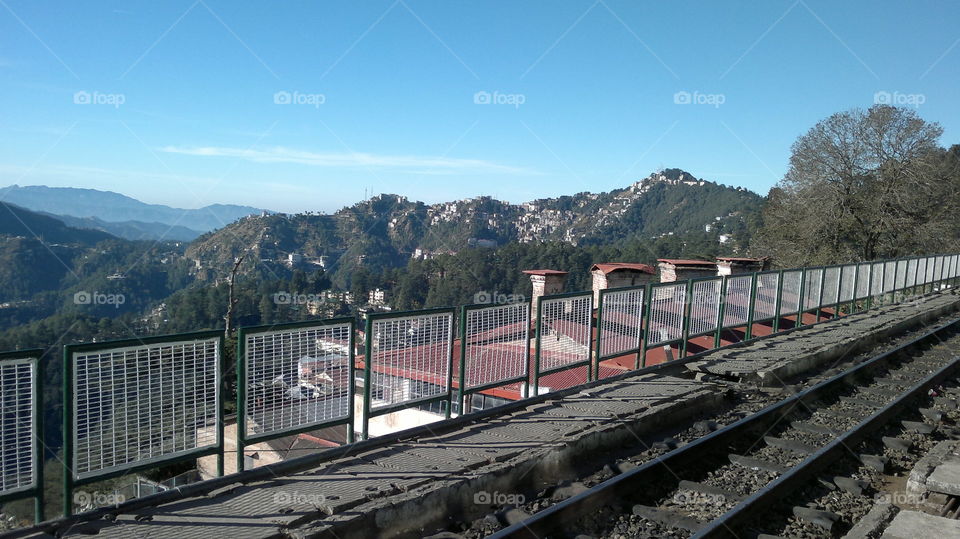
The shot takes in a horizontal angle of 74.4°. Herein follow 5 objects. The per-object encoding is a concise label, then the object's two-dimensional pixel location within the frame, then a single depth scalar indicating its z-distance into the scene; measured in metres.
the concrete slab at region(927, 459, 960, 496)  5.12
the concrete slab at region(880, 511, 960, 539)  4.18
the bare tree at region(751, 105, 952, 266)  37.09
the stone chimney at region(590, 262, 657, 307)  16.95
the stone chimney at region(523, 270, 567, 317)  14.90
